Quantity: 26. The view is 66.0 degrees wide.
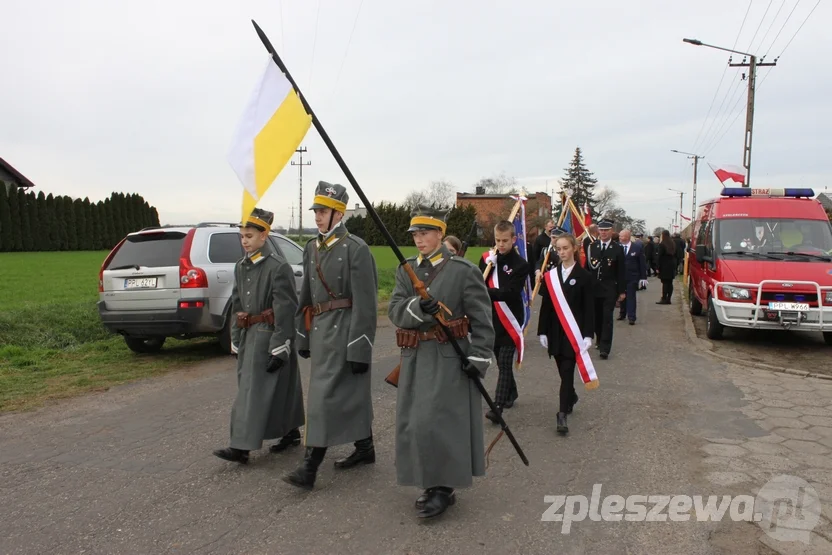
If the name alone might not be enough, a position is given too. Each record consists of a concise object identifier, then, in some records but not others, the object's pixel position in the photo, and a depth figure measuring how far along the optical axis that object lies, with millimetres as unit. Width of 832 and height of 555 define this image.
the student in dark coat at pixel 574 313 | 5746
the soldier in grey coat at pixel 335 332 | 4367
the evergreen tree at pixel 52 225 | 45156
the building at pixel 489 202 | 90550
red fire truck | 9344
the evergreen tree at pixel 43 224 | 44344
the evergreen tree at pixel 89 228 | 48619
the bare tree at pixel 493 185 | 111875
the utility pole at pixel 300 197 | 57459
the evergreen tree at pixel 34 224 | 43656
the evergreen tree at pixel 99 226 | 49875
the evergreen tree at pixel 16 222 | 42156
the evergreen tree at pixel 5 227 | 41250
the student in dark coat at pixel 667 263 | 16172
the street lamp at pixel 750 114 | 23903
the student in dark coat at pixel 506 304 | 6199
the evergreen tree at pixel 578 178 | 83188
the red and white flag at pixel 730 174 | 18375
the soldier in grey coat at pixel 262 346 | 4707
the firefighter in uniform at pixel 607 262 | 10094
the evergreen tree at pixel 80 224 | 47906
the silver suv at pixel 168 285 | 8398
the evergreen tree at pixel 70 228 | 46906
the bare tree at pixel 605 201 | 88188
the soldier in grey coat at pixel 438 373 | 3855
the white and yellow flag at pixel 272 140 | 3781
